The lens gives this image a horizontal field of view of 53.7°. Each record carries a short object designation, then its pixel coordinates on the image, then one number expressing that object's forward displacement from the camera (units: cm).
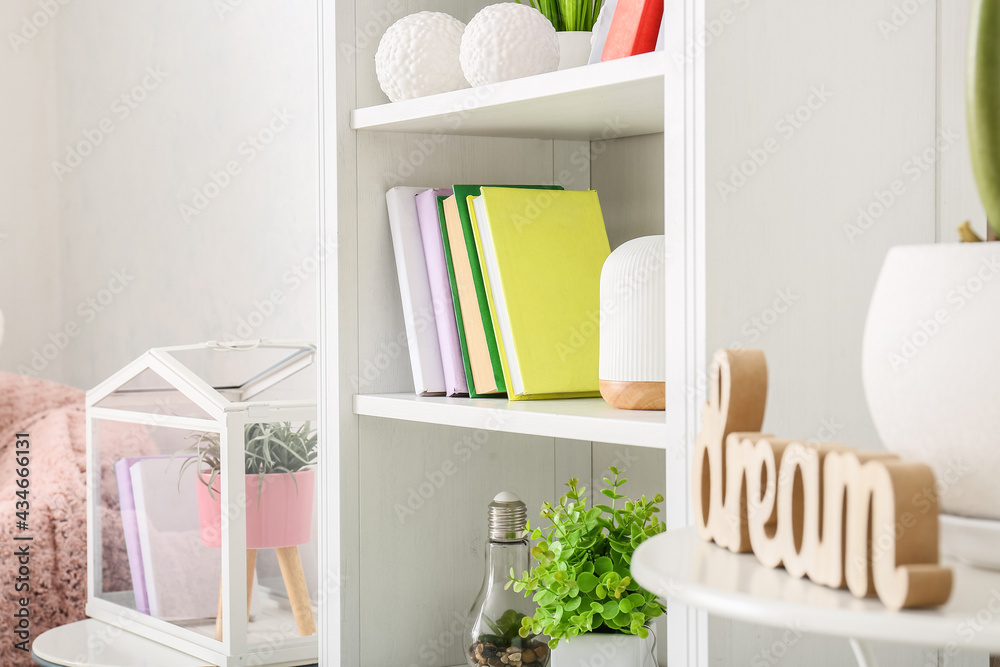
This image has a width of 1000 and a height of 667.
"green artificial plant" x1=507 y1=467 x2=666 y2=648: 107
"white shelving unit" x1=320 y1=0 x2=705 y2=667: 122
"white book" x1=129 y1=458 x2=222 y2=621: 155
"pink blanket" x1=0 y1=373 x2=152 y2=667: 197
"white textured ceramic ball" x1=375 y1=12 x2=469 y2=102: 119
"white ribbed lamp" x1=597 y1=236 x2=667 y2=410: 100
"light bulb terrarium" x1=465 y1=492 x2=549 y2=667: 120
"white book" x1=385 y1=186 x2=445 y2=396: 125
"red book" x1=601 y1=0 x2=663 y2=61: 97
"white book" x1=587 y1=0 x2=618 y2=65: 111
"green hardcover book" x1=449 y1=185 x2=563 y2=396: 119
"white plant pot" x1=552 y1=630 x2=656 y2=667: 108
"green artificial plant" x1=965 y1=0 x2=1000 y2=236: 62
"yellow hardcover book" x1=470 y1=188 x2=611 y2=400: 115
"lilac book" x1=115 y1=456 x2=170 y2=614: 162
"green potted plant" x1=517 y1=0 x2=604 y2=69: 119
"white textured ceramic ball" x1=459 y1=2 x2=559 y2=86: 108
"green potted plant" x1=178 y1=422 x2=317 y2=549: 151
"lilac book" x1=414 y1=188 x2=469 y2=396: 124
